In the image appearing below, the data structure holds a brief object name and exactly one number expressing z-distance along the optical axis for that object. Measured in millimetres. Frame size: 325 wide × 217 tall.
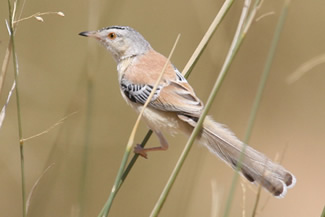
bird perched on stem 4734
